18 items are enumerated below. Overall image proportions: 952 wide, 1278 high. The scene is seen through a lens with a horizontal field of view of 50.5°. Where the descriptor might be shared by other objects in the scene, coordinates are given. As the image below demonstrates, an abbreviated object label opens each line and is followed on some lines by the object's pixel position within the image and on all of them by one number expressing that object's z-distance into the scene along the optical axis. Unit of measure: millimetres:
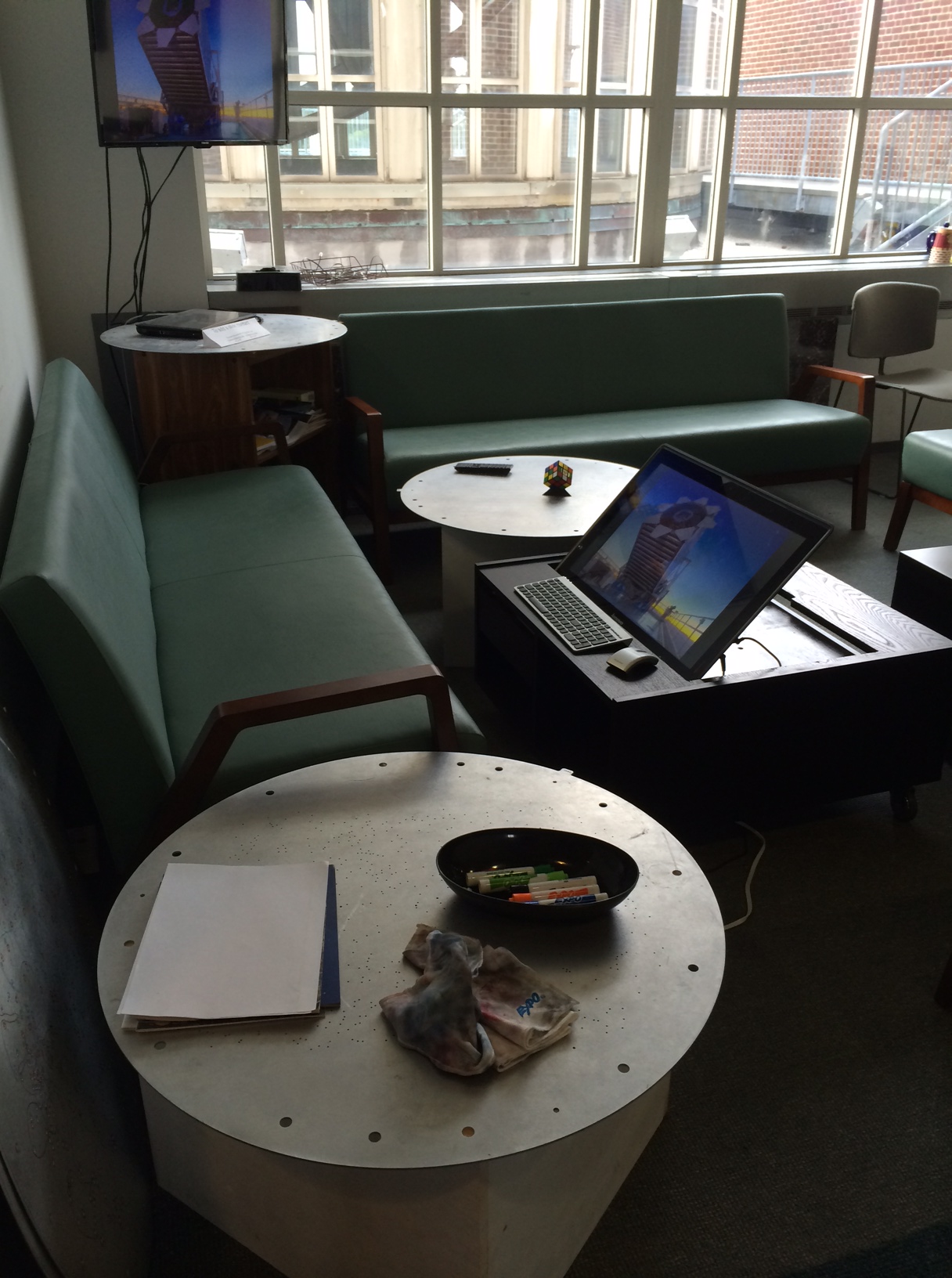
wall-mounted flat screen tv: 3014
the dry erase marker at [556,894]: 1241
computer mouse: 1947
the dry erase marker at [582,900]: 1216
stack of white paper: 1102
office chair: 4371
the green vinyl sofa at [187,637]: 1506
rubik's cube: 2928
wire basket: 4223
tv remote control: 3148
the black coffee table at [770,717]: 1938
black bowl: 1255
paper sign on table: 3135
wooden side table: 3172
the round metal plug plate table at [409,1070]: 998
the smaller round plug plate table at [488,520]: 2705
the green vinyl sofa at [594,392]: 3738
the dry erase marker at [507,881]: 1254
